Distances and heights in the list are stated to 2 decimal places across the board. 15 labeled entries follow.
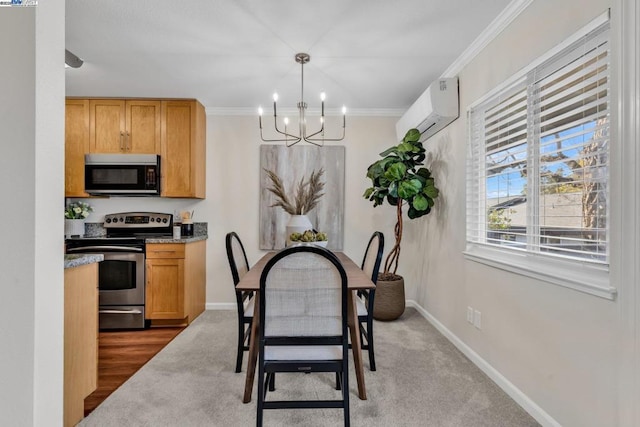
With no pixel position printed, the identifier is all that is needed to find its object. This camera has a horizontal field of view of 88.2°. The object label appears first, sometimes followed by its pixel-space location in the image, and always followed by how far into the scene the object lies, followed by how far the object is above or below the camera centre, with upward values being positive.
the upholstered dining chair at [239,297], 2.24 -0.58
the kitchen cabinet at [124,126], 3.66 +0.97
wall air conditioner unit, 2.85 +0.97
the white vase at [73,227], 3.77 -0.16
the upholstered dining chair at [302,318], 1.59 -0.52
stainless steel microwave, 3.62 +0.44
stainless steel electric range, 3.39 -0.67
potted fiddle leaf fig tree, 3.14 +0.23
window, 1.49 +0.27
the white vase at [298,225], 2.75 -0.10
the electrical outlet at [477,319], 2.43 -0.79
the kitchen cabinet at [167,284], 3.44 -0.74
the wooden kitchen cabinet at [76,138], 3.64 +0.83
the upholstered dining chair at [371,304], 2.32 -0.66
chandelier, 2.62 +1.26
